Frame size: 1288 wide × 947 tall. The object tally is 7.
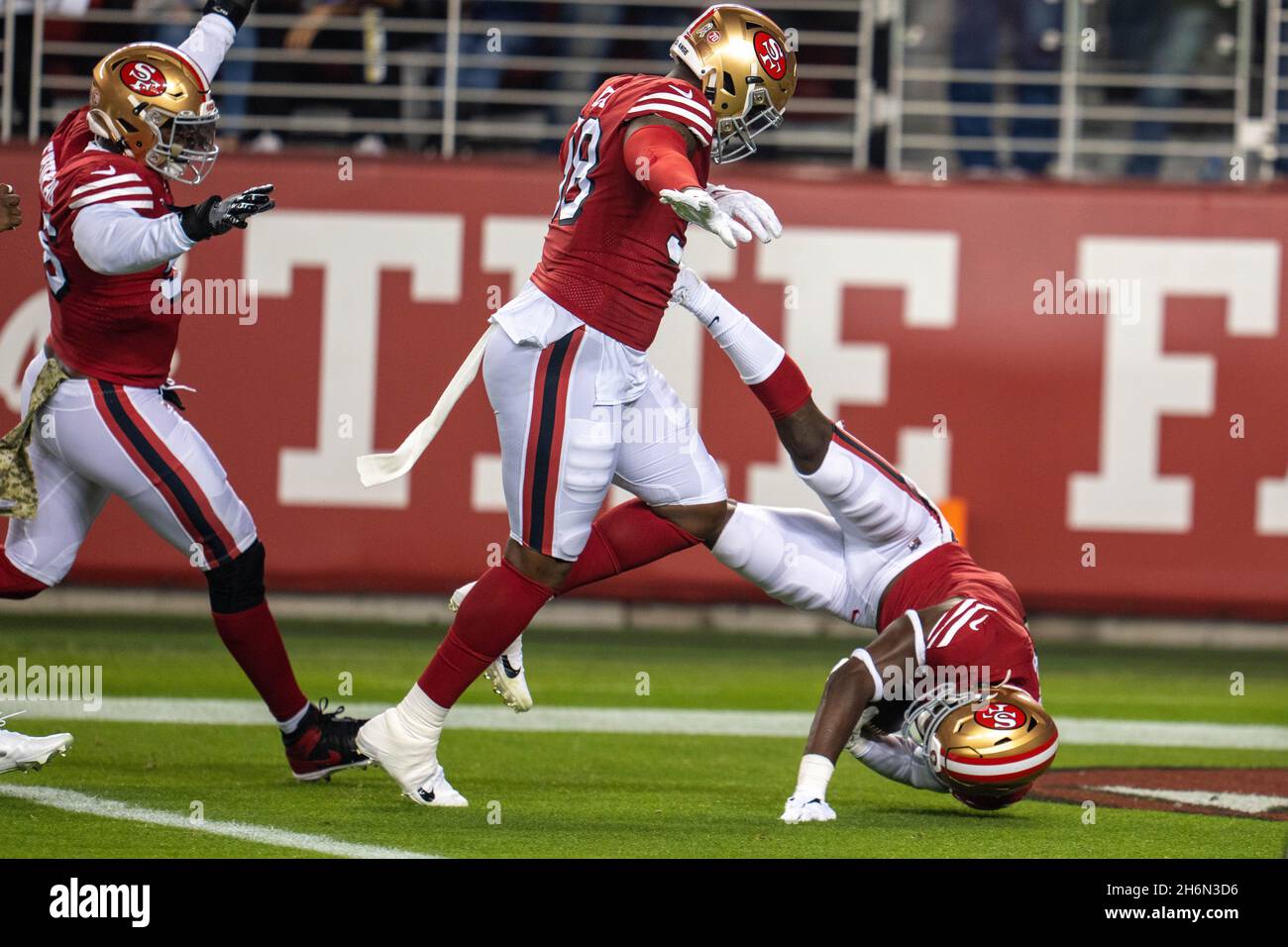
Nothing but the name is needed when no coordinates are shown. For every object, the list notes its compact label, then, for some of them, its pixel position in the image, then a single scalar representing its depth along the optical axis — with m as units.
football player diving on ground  9.16
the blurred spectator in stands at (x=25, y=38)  18.48
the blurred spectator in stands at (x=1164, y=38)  19.50
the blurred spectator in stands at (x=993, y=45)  19.37
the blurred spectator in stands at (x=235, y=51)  18.48
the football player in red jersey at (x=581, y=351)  9.02
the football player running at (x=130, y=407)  9.68
